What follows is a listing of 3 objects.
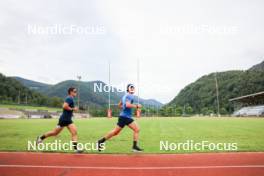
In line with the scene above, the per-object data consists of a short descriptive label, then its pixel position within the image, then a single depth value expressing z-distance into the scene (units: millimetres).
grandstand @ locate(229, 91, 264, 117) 65512
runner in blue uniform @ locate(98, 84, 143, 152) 9211
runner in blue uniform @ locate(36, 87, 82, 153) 9588
